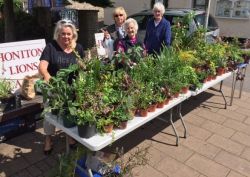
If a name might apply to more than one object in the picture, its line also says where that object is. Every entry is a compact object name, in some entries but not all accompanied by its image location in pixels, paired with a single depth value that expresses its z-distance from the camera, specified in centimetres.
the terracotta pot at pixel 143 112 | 205
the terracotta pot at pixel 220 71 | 312
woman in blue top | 295
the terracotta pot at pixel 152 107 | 212
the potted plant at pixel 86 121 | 167
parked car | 551
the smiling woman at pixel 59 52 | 221
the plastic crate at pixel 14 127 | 251
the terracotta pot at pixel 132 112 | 188
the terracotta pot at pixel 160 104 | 222
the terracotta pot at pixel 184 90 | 250
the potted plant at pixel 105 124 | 173
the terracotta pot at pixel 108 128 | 178
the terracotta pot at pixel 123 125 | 185
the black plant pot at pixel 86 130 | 170
